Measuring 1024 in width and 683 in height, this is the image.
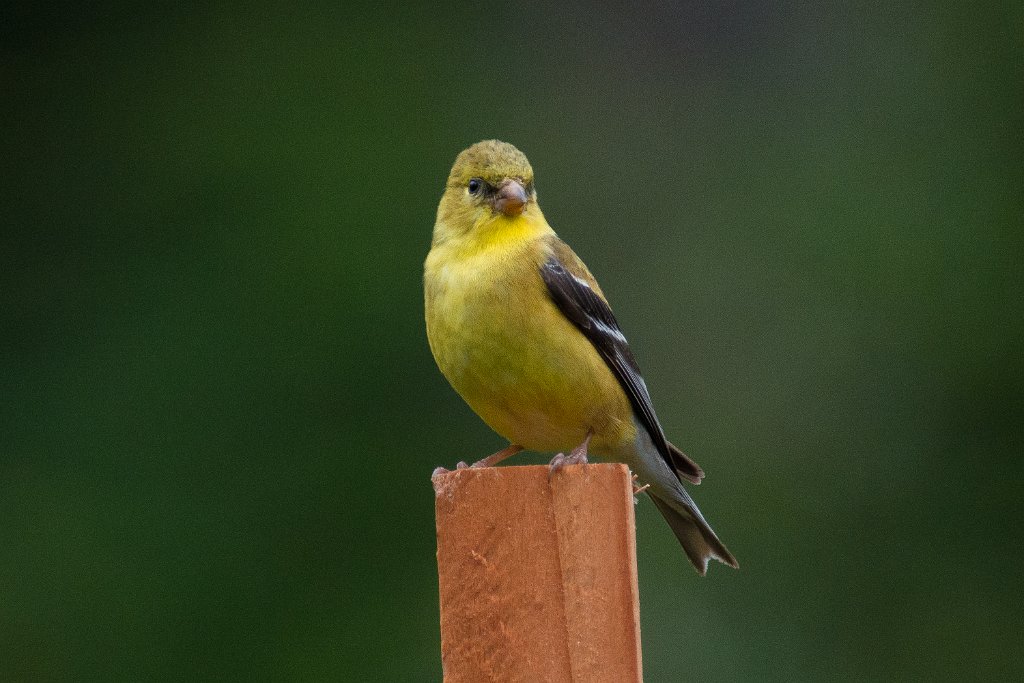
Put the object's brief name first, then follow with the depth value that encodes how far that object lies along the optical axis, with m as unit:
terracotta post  4.63
